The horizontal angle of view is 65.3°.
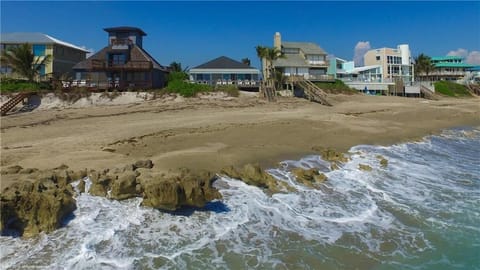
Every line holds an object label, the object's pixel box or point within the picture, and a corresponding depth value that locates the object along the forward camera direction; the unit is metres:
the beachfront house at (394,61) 70.69
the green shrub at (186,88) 36.53
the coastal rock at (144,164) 11.84
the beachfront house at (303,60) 53.97
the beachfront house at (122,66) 37.50
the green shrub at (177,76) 41.19
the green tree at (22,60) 35.34
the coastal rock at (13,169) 10.92
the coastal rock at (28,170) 10.99
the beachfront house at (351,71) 66.25
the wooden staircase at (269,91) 38.95
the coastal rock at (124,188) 9.64
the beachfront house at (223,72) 44.91
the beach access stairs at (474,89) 69.43
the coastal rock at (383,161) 15.44
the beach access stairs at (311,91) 40.34
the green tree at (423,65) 75.62
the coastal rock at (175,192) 8.97
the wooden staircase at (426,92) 56.72
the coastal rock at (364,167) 14.52
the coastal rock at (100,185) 9.82
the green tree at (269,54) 44.50
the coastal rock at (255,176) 11.72
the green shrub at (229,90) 38.31
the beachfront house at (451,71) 87.88
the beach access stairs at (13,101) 28.01
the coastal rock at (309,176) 12.41
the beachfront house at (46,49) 43.62
